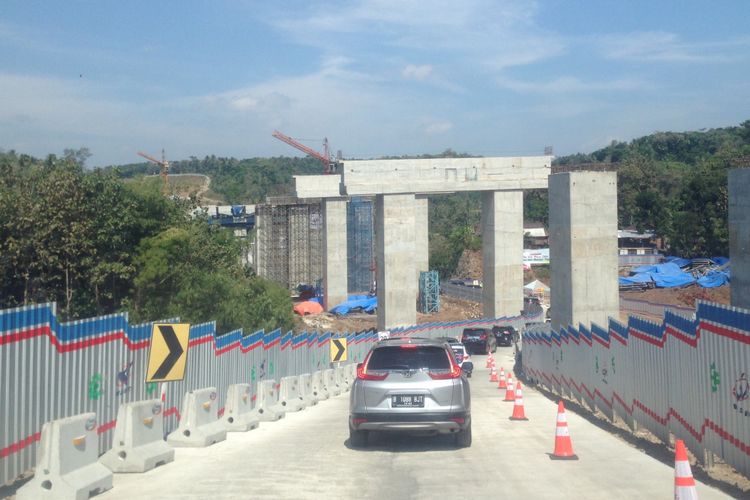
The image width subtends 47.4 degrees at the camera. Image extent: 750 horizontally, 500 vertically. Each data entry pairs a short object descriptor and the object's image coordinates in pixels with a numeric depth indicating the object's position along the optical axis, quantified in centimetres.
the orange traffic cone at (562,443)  1158
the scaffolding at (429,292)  7768
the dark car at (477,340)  5159
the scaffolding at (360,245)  10319
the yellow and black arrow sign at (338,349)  3359
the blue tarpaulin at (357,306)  7858
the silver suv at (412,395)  1251
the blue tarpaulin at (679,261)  8456
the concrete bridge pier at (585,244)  3469
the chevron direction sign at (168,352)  1289
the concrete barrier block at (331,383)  2775
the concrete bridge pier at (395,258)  5575
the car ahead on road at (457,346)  3362
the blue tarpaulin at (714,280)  7019
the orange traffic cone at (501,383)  2937
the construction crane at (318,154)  14150
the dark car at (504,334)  5688
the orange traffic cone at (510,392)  2241
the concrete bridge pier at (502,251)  5781
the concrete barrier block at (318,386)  2506
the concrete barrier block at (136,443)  1065
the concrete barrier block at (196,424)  1307
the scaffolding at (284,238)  9806
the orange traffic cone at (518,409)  1711
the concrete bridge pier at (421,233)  7844
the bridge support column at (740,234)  2511
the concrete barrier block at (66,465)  863
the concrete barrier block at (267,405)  1783
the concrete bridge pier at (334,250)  7662
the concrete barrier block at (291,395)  2069
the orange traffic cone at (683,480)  706
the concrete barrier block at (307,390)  2253
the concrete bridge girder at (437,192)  5522
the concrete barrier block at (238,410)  1523
